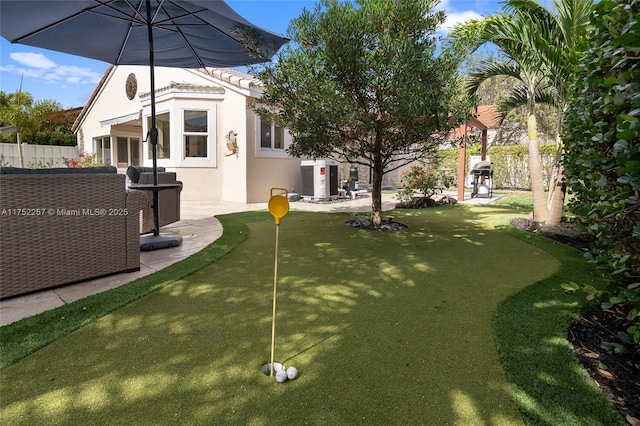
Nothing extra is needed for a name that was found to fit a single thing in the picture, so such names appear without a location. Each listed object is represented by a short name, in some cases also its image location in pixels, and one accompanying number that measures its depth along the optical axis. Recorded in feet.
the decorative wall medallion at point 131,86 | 46.36
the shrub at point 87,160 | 41.55
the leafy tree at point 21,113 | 57.16
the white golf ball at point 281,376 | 6.55
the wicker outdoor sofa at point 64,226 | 9.77
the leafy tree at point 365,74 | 16.15
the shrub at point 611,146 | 5.20
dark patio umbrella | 13.19
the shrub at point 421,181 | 33.58
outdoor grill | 42.78
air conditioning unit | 38.19
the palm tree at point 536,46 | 18.31
